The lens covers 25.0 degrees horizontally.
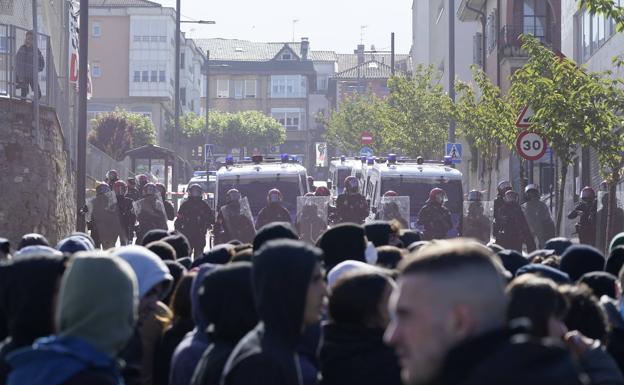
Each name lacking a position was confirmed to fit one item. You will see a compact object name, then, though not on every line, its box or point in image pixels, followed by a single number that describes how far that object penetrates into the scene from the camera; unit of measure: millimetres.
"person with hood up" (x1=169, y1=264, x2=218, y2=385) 5746
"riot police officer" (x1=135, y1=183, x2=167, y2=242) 23750
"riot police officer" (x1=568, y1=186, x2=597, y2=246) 23906
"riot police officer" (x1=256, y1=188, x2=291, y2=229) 23203
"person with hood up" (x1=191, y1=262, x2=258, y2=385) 5402
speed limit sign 23391
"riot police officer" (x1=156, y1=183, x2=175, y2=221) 24911
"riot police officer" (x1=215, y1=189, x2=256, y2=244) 23062
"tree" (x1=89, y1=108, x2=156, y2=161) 74062
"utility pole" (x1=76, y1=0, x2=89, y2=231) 26594
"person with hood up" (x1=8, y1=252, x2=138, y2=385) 4414
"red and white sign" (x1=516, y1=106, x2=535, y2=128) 23578
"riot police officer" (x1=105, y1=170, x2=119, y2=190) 26250
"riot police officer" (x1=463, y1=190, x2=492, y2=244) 24906
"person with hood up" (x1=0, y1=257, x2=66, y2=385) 5164
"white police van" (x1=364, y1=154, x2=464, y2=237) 25047
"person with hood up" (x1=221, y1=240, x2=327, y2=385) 4688
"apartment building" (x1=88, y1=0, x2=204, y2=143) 102688
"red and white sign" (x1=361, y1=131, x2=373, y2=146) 64438
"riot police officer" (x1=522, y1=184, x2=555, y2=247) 23828
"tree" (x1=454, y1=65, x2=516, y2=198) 29203
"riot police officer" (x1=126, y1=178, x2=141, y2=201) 27141
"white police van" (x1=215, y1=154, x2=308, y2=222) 25031
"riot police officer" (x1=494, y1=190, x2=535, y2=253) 23406
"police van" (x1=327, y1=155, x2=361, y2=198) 41706
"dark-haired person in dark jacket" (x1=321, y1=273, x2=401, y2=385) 5023
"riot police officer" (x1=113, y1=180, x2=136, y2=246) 23750
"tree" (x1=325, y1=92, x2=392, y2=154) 69938
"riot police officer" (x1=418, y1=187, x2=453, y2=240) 22891
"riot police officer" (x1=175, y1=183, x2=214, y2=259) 23359
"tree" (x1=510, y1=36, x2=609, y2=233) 21609
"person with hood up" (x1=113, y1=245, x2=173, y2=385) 6492
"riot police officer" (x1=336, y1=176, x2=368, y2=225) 23953
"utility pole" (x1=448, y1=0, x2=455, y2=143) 39000
